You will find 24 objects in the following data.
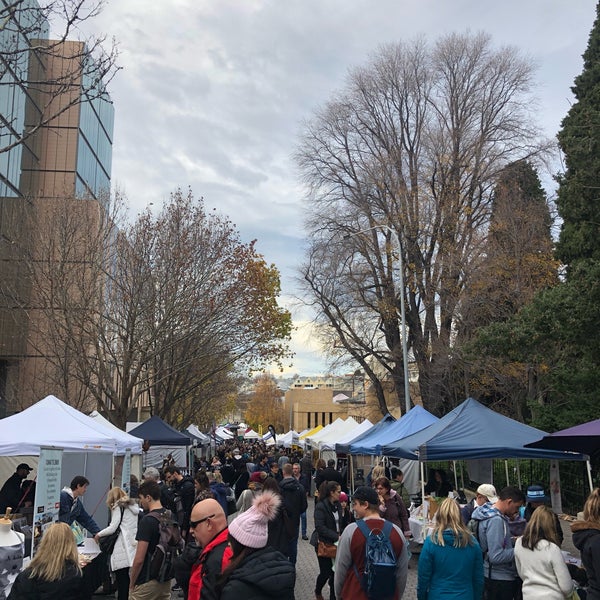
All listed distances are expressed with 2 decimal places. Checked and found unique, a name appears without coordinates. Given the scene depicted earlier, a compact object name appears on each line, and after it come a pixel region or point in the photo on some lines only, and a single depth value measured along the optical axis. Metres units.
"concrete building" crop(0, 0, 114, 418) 23.36
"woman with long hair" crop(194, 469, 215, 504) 9.52
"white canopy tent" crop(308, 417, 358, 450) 27.78
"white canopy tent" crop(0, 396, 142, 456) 9.15
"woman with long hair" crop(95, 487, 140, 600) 7.19
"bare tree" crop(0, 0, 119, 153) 8.78
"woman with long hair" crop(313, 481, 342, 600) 7.81
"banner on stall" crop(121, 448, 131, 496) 12.59
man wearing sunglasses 3.35
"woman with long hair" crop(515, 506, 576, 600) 5.13
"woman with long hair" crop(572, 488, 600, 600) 4.79
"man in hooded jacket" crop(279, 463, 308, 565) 8.53
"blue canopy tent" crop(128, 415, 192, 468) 20.55
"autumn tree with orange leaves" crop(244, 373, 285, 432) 114.00
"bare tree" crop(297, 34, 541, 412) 29.58
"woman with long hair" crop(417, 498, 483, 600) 4.89
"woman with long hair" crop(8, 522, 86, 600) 4.38
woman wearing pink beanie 3.14
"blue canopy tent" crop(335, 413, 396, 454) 18.88
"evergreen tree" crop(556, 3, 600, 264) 15.30
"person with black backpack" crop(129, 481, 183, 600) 5.89
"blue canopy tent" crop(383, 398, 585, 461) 10.49
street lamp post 22.42
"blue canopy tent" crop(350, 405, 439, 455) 15.71
